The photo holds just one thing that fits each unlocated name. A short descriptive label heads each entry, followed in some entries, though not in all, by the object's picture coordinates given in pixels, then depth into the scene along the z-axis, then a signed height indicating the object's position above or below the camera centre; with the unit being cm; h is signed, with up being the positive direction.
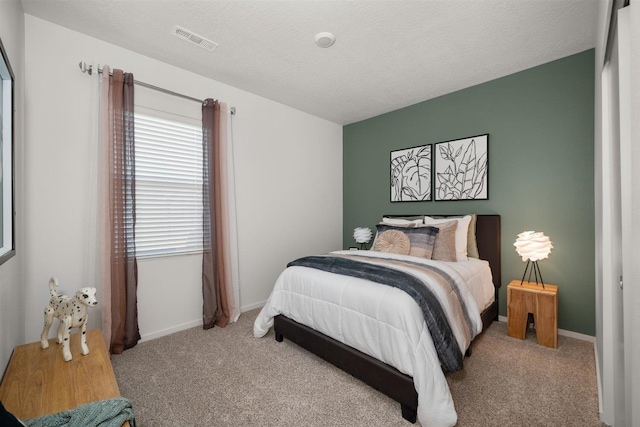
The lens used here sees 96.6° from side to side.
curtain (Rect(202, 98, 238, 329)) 298 -8
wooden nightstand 241 -88
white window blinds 269 +29
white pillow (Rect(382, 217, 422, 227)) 332 -13
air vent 231 +147
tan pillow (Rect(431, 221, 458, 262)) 285 -34
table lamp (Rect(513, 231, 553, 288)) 255 -32
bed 158 -88
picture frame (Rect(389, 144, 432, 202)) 368 +50
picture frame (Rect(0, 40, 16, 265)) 157 +30
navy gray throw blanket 173 -59
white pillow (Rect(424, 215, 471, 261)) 292 -27
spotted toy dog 168 -59
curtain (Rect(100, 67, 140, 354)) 235 -2
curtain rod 231 +119
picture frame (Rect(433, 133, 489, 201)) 321 +50
